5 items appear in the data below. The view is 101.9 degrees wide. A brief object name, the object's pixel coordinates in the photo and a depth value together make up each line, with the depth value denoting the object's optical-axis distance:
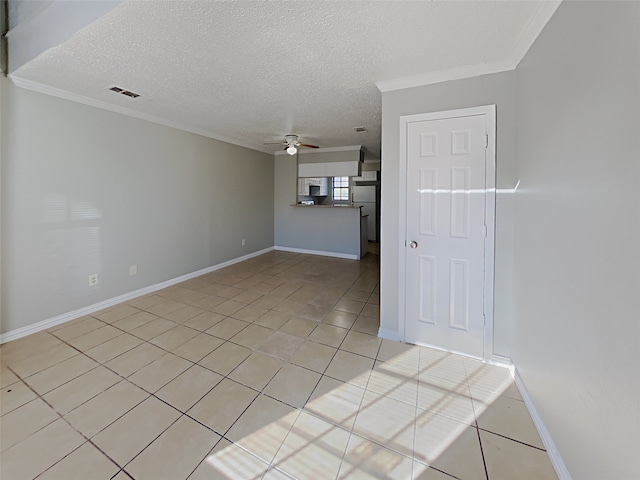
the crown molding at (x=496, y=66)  1.44
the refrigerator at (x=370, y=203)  7.97
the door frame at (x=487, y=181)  2.03
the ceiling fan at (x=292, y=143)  4.50
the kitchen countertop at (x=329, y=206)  5.60
